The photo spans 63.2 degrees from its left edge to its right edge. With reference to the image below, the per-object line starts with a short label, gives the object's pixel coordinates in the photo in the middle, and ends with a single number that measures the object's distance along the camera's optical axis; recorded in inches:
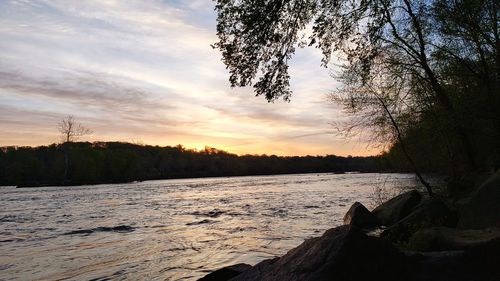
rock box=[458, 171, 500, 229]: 441.4
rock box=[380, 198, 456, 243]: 574.6
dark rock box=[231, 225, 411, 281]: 258.8
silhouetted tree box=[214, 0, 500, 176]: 438.0
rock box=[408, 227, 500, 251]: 315.1
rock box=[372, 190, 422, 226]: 774.5
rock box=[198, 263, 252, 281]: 363.9
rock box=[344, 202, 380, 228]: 785.7
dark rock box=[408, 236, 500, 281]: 273.6
